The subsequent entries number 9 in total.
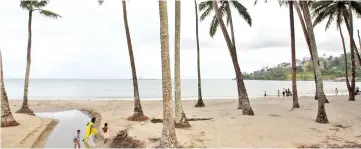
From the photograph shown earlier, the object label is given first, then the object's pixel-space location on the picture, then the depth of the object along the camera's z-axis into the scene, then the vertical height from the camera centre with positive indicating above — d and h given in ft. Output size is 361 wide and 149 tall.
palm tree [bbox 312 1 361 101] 84.89 +19.36
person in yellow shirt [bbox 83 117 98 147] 40.22 -6.68
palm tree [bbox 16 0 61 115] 69.62 +11.49
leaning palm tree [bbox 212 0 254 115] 54.65 +1.68
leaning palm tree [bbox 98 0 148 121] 57.26 +0.79
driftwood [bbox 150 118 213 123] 52.22 -7.06
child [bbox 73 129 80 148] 39.14 -7.69
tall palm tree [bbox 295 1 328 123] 48.26 +1.63
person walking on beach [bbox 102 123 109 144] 41.96 -7.39
